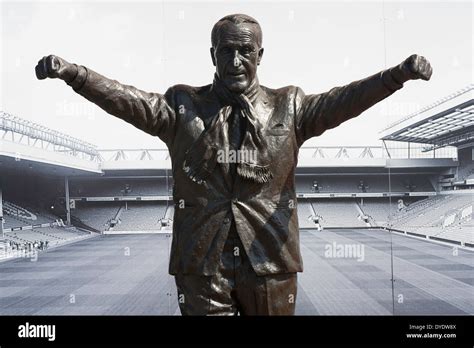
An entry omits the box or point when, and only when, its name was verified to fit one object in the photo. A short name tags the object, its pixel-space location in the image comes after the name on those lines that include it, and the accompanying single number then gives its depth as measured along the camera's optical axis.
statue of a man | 2.14
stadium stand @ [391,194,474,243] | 18.39
